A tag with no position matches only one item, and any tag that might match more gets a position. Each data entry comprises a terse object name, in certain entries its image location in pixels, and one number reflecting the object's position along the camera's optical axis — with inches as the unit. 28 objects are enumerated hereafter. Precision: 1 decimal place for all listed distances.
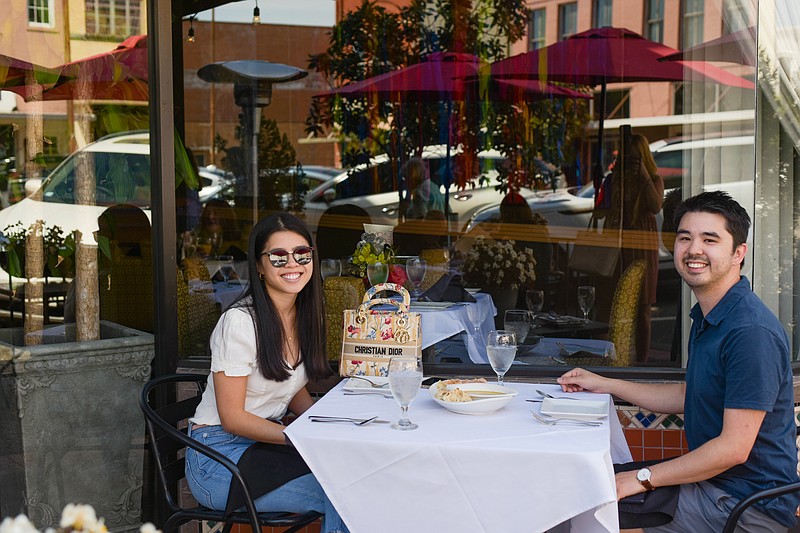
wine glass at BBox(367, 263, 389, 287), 156.5
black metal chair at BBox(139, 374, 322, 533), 96.3
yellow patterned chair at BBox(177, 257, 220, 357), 140.4
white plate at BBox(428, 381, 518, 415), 90.9
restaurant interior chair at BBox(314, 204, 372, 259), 216.4
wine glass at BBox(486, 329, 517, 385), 102.6
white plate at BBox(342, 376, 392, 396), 102.5
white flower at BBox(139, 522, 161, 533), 40.0
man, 86.0
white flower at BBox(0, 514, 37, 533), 38.8
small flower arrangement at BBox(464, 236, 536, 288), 191.8
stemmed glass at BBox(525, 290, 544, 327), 162.2
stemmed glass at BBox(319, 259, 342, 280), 167.5
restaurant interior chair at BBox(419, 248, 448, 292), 175.3
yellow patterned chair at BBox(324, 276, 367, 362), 147.0
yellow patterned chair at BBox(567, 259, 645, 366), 159.2
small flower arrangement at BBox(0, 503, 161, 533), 40.0
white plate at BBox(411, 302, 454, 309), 153.6
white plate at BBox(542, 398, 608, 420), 89.6
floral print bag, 111.0
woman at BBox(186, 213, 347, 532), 100.0
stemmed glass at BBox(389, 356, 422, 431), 86.0
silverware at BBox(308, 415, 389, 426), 88.1
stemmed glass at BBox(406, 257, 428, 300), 164.8
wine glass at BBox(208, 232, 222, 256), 249.7
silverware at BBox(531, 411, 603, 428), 88.0
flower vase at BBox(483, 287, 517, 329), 170.8
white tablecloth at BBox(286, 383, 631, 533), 79.3
